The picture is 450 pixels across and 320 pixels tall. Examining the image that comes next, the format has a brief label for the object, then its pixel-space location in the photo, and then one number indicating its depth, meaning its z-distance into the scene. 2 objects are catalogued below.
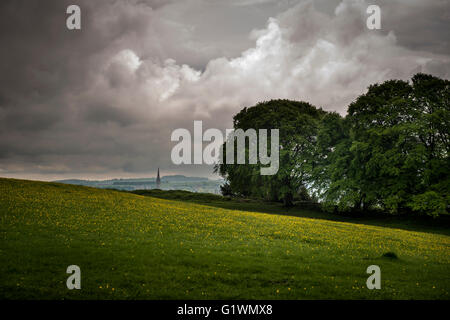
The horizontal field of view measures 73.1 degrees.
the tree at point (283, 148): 52.27
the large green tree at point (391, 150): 40.97
